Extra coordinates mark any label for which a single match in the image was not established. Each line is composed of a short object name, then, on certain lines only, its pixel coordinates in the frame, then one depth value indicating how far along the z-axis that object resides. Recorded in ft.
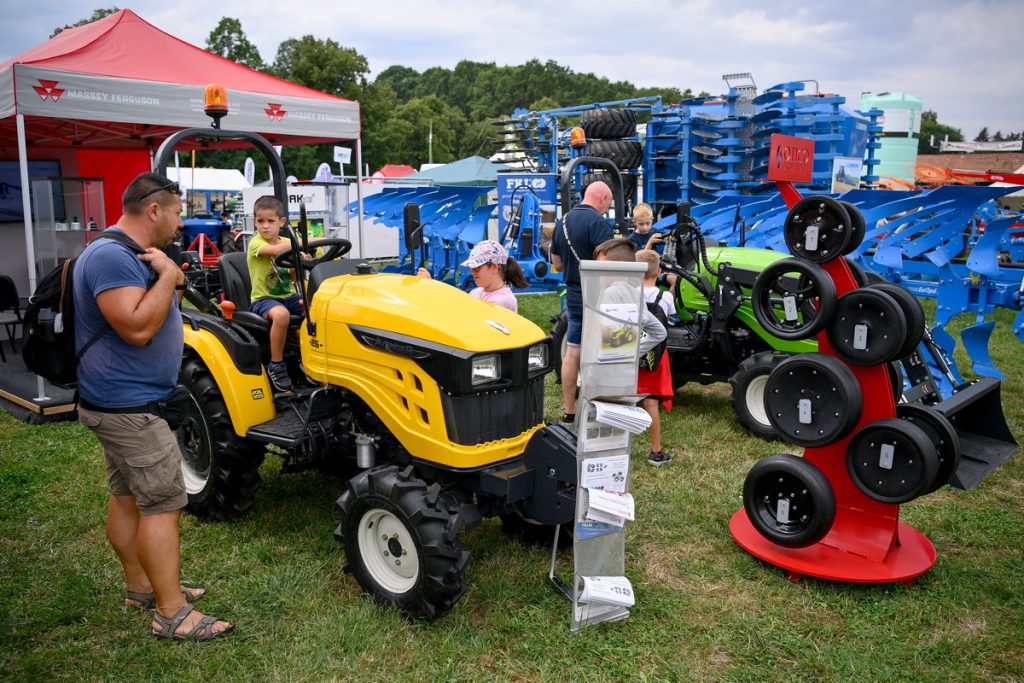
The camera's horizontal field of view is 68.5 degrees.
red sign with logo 11.75
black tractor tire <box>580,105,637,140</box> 43.29
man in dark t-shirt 16.35
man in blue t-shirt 8.78
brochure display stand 9.00
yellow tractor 9.80
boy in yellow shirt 12.56
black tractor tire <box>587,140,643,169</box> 42.55
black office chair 16.76
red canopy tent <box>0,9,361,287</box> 19.48
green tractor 18.25
